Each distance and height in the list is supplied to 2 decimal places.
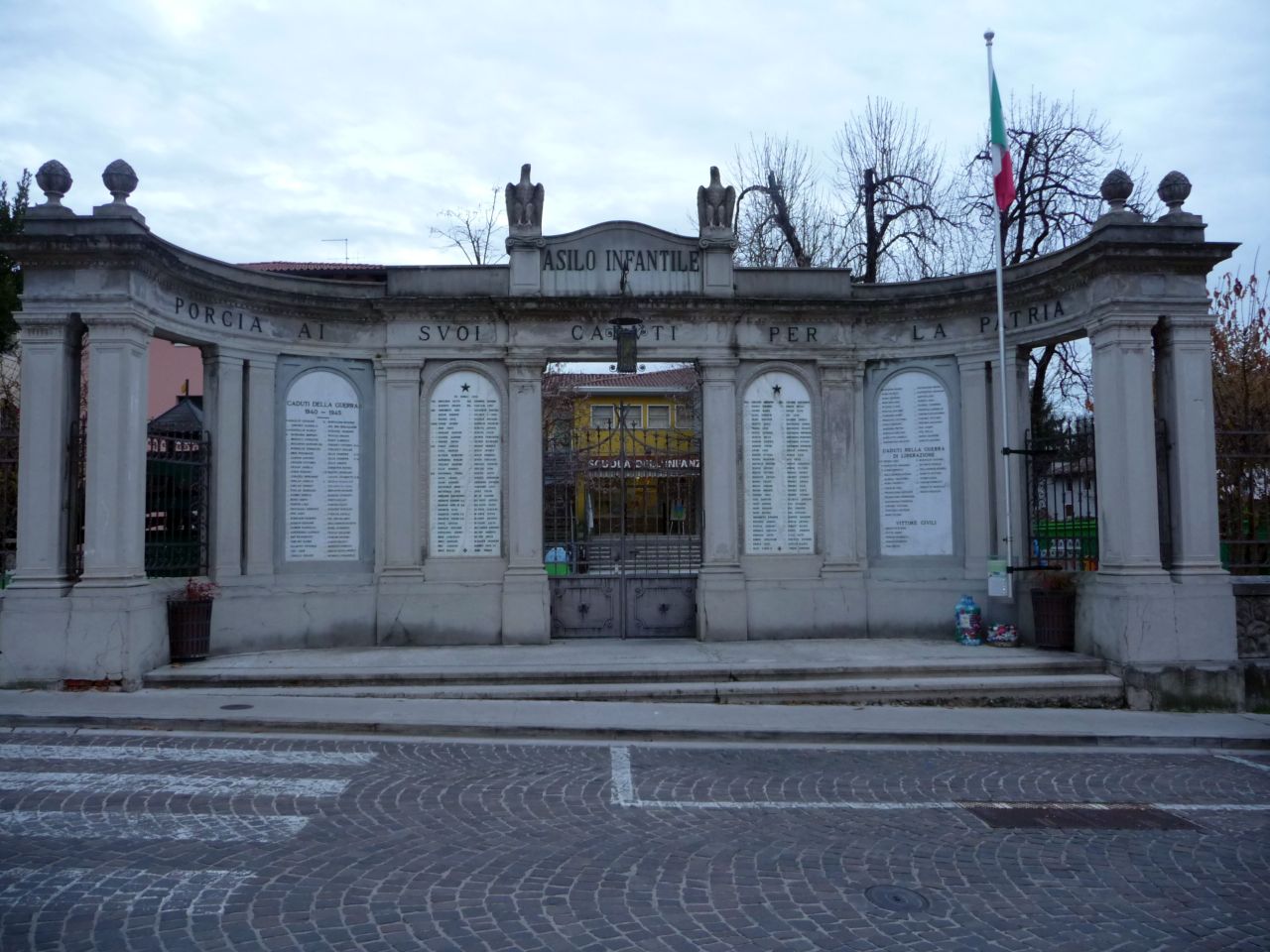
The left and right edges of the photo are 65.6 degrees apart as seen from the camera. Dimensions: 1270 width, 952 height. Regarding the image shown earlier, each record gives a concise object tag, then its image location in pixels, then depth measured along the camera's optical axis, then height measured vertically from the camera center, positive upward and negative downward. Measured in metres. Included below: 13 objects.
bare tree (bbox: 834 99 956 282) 22.48 +7.22
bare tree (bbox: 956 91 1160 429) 20.69 +6.73
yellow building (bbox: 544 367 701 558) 13.75 +0.67
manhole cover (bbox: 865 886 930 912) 5.16 -2.00
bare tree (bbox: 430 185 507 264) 31.53 +9.16
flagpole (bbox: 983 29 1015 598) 12.41 +1.58
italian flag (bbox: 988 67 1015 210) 12.46 +4.62
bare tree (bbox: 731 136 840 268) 24.08 +7.38
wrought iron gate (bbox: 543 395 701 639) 13.77 -0.12
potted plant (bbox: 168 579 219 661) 11.81 -1.05
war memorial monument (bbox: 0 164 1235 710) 13.11 +1.42
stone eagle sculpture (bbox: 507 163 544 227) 13.71 +4.56
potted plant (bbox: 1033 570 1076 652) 12.23 -1.11
